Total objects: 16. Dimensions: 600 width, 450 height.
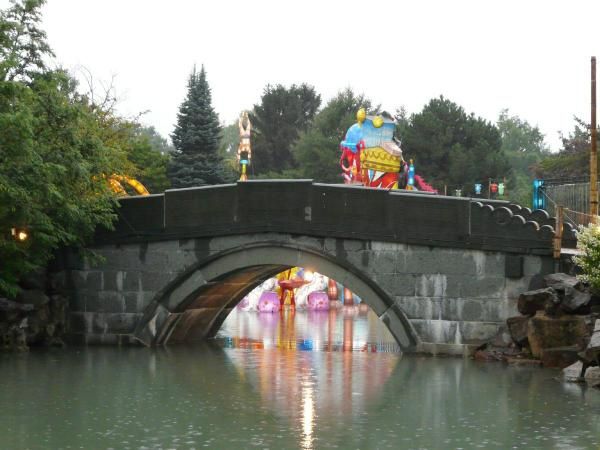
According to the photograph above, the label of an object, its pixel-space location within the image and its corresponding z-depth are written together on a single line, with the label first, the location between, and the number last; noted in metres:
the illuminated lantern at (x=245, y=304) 48.64
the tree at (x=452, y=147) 70.44
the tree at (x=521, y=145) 105.48
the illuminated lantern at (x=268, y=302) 47.62
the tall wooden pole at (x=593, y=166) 25.27
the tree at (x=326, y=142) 77.81
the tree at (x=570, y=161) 59.03
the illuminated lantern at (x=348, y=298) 52.44
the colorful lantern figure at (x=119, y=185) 32.61
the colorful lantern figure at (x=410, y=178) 52.95
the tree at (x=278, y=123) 86.44
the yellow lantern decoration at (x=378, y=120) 49.94
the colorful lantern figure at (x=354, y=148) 51.19
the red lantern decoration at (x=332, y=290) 52.81
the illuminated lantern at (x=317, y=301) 49.81
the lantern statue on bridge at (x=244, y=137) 63.92
